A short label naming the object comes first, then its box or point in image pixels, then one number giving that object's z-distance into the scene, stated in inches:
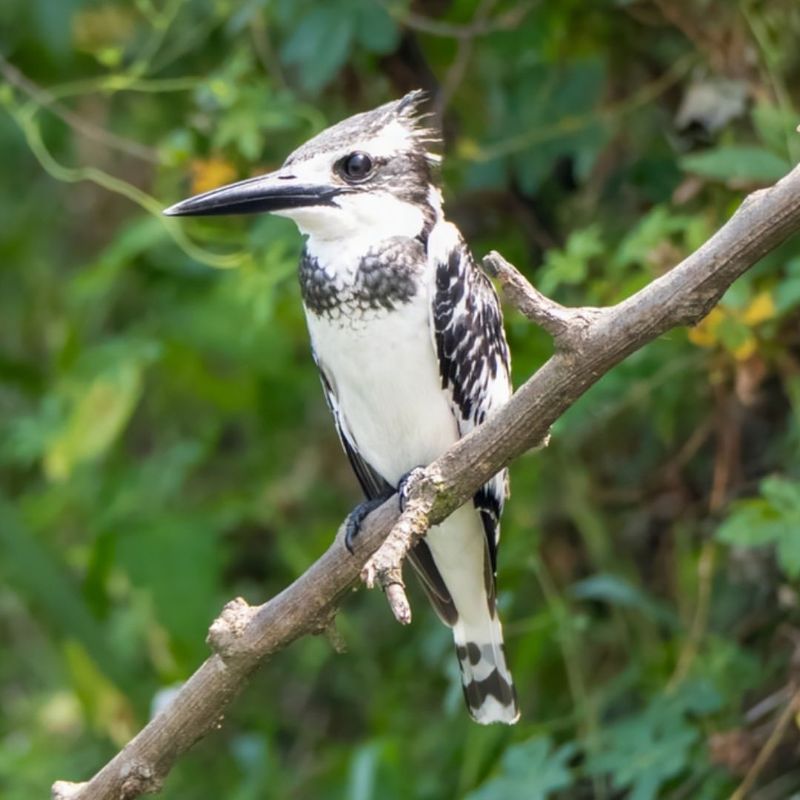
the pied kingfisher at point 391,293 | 165.2
